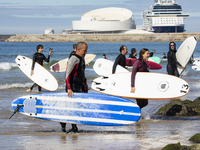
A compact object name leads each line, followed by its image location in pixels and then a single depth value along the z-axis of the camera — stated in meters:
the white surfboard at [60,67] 26.30
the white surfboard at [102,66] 22.35
